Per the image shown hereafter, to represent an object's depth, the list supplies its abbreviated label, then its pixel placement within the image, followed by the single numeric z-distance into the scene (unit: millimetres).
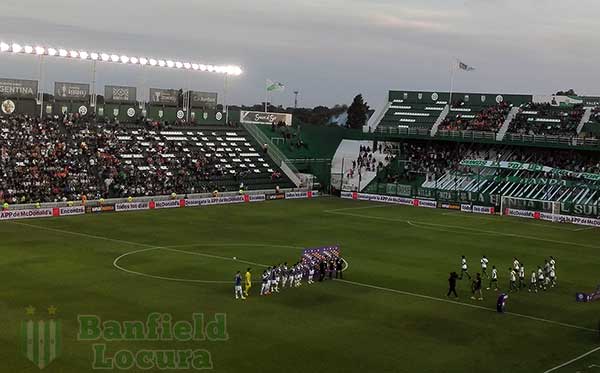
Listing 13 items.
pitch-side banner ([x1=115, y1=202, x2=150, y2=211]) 65250
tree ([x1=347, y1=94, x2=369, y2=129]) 154875
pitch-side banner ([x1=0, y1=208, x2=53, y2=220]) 56781
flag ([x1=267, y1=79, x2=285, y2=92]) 99375
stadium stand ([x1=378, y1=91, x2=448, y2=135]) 99438
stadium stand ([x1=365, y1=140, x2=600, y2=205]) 77688
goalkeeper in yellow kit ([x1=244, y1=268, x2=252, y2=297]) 33281
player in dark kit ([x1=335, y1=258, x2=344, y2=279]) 38312
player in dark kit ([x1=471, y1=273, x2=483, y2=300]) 34250
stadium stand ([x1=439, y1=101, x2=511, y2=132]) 93500
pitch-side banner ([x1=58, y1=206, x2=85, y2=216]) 60959
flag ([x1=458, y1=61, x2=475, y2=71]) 93625
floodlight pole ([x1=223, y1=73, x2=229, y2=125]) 96062
